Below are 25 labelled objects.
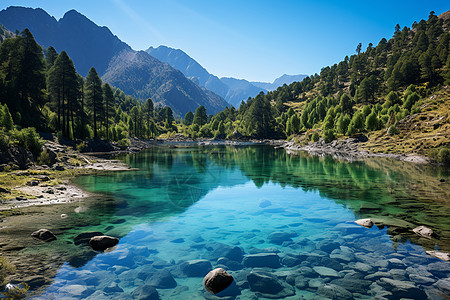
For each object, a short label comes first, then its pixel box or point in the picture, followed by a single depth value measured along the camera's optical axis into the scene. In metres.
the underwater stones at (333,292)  10.23
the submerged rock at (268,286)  10.48
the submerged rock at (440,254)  12.95
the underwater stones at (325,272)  11.94
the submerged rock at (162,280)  11.15
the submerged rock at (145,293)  10.24
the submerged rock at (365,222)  18.55
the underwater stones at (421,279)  10.94
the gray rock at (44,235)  14.83
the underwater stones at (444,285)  10.33
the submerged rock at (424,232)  15.99
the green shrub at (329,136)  103.03
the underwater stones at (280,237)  16.52
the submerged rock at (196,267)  12.30
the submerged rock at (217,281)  10.78
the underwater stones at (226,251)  14.23
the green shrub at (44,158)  36.67
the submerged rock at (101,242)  14.45
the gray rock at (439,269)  11.57
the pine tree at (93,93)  80.69
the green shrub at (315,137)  110.50
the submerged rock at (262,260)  13.08
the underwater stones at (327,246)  14.96
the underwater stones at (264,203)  26.25
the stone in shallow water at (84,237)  14.95
